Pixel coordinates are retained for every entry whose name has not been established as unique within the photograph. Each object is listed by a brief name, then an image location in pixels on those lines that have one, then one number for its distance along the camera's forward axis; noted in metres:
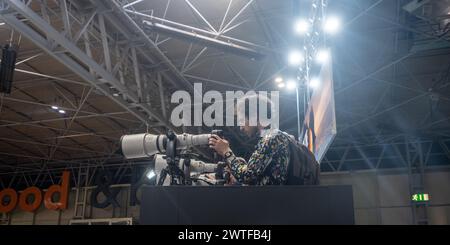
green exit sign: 11.38
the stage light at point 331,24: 4.82
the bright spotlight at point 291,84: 7.11
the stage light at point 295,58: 5.82
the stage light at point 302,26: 5.13
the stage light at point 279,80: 7.63
